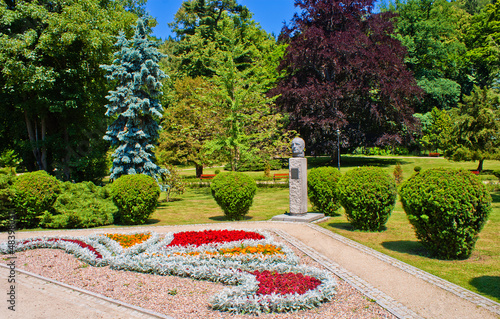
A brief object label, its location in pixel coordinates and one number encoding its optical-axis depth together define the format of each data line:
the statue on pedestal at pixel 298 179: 11.59
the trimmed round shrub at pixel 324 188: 12.08
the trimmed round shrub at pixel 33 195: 11.25
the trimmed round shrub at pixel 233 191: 11.65
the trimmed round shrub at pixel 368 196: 9.28
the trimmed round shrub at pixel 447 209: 6.82
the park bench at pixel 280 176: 26.77
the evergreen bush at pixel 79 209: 11.62
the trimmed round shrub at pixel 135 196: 11.40
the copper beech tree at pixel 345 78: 28.39
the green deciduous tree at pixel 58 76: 17.34
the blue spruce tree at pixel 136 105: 15.91
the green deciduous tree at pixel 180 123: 25.81
